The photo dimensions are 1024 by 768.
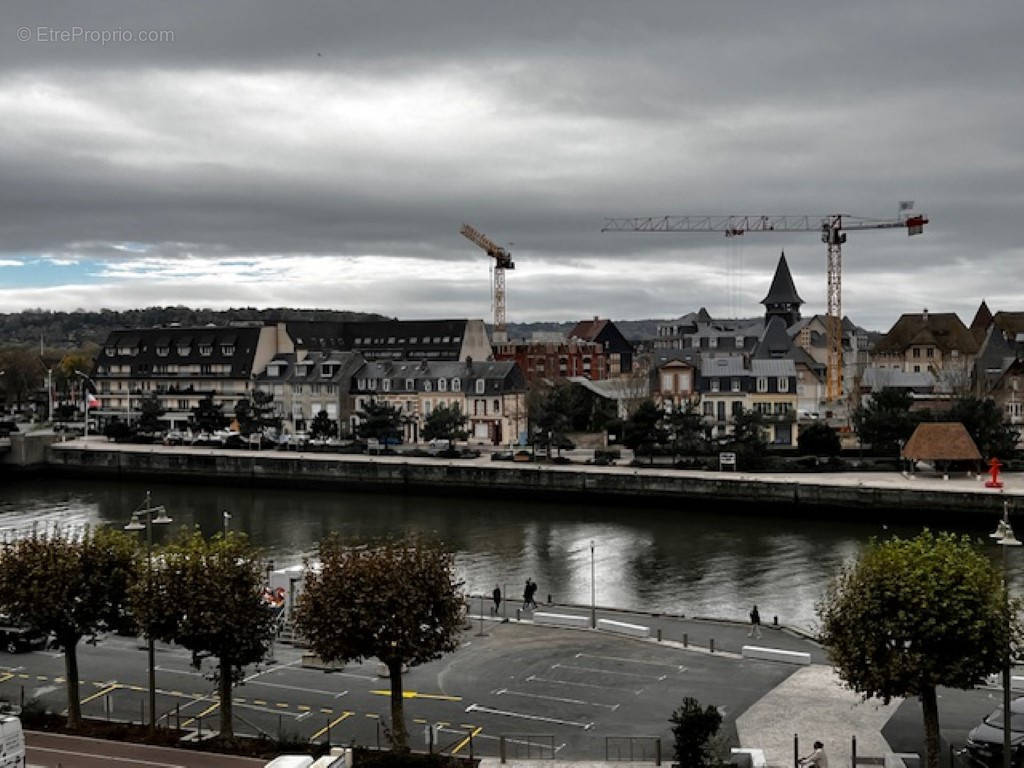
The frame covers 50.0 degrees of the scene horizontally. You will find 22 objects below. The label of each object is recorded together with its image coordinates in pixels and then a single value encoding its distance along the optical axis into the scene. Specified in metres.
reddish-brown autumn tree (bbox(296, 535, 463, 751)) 23.14
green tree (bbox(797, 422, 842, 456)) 72.69
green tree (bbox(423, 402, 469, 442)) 83.19
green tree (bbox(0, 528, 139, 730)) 24.83
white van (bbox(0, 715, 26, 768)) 20.81
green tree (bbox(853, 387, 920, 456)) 71.06
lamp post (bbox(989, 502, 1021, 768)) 19.72
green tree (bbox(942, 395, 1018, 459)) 68.75
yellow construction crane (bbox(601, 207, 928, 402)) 137.38
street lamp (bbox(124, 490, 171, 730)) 23.78
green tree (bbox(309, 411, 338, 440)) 90.94
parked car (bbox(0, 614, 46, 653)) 31.25
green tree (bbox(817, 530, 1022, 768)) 20.73
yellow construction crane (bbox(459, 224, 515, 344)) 172.00
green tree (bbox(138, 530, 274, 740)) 23.55
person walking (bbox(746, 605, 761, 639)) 32.28
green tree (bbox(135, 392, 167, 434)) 97.56
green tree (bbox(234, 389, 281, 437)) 93.56
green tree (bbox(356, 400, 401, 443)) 84.25
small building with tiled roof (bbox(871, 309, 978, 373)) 115.38
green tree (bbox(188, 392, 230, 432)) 96.25
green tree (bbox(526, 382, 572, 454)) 79.31
